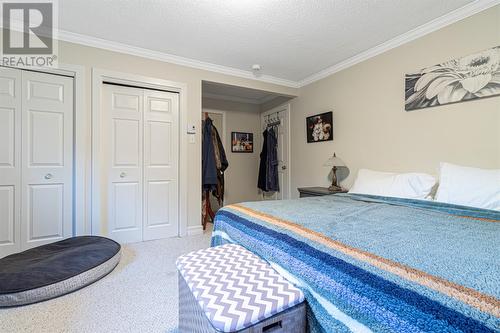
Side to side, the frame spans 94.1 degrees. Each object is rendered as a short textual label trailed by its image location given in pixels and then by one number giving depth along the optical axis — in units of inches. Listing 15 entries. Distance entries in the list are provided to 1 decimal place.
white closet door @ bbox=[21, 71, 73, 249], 93.3
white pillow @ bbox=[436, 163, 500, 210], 61.4
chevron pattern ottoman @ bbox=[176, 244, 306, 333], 31.3
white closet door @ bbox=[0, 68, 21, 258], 89.9
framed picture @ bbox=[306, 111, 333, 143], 129.0
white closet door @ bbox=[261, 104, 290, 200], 161.6
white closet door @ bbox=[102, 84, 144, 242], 107.2
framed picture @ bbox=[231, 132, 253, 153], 180.4
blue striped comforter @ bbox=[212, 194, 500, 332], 23.2
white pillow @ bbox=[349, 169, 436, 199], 78.0
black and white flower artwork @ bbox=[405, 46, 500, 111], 72.7
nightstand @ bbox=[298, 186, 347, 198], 112.0
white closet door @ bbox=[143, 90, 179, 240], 114.8
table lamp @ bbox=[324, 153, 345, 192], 115.8
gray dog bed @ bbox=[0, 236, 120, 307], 59.8
